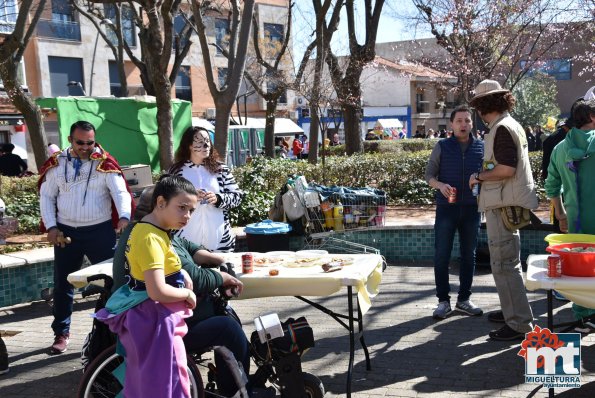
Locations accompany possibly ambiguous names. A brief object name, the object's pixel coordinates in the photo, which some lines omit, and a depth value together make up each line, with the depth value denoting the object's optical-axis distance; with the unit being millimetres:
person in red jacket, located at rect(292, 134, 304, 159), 29969
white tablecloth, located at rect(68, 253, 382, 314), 4117
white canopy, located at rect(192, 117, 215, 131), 28059
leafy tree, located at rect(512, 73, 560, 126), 49656
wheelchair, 3621
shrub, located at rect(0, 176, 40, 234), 10023
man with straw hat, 4832
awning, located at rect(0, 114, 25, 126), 27391
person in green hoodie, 4973
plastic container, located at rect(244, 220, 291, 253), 8094
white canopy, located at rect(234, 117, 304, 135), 35906
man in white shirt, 5250
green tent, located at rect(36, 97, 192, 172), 13773
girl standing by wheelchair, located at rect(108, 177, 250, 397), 3639
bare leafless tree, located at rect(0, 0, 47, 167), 12820
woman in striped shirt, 5016
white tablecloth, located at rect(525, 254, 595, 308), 3768
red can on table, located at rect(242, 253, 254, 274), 4379
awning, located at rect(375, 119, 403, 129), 44766
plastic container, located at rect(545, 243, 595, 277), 3863
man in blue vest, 5848
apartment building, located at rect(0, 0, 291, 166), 32812
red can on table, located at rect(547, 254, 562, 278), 3893
